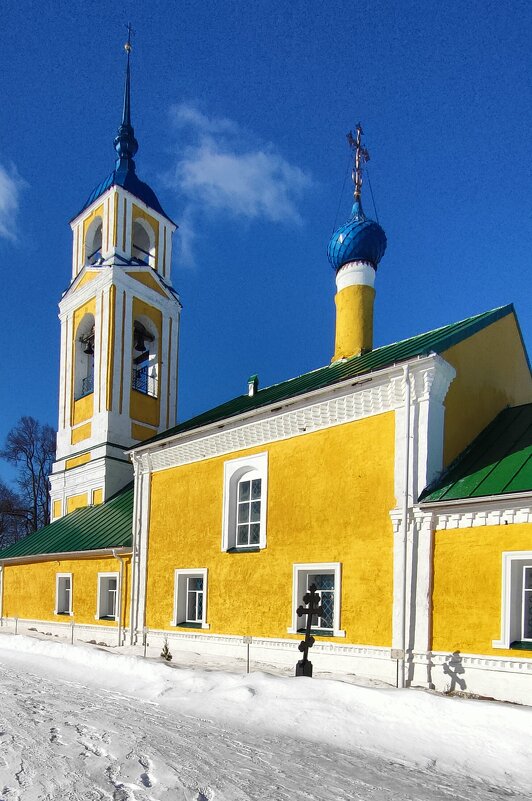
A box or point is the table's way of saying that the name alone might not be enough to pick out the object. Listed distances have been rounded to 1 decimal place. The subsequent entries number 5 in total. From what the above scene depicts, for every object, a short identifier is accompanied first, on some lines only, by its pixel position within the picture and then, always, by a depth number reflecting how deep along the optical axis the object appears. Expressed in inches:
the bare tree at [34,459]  1400.1
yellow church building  328.5
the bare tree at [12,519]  1411.2
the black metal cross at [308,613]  344.5
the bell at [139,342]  810.2
